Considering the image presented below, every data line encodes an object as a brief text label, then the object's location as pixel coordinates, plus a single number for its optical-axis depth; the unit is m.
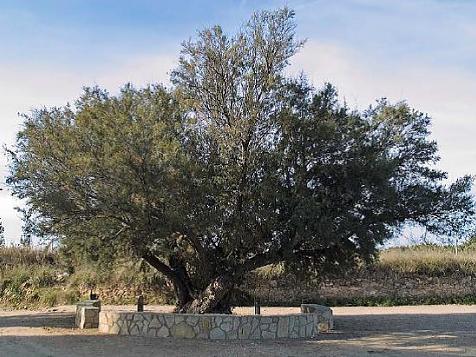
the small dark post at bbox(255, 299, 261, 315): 17.11
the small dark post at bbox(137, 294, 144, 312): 16.70
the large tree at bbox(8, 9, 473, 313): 13.45
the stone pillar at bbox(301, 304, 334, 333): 17.02
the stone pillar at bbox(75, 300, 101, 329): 15.99
